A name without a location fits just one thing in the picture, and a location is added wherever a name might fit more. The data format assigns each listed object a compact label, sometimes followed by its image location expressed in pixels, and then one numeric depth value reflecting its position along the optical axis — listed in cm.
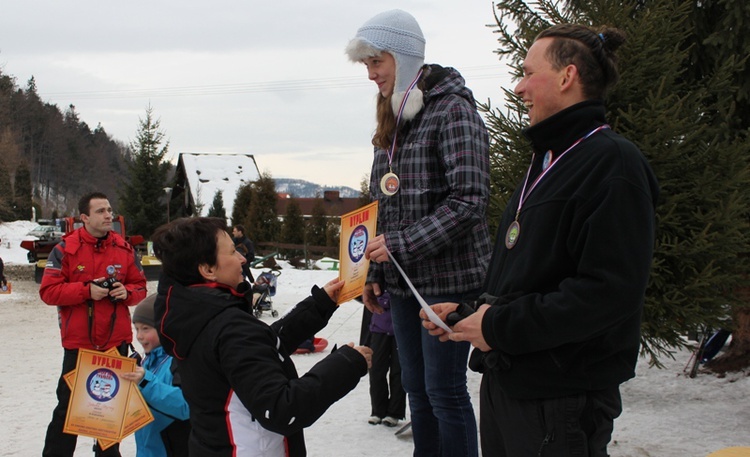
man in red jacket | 453
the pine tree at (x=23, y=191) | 6238
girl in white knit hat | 275
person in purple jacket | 557
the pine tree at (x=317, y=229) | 2616
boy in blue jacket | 338
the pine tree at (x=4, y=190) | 4022
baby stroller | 1179
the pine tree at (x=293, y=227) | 2639
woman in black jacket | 213
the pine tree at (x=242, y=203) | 2972
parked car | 4200
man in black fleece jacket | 176
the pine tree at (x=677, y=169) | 473
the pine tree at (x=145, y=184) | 3122
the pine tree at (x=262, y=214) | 2755
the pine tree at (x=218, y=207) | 3388
